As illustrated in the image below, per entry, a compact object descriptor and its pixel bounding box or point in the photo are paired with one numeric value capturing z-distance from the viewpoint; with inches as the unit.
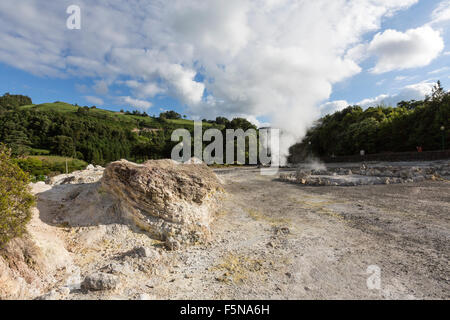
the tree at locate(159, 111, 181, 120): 5498.5
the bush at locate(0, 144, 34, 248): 141.9
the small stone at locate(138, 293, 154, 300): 128.9
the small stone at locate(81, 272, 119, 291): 136.8
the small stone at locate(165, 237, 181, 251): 206.8
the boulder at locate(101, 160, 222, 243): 231.9
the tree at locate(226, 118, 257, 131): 2710.4
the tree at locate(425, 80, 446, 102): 1185.0
